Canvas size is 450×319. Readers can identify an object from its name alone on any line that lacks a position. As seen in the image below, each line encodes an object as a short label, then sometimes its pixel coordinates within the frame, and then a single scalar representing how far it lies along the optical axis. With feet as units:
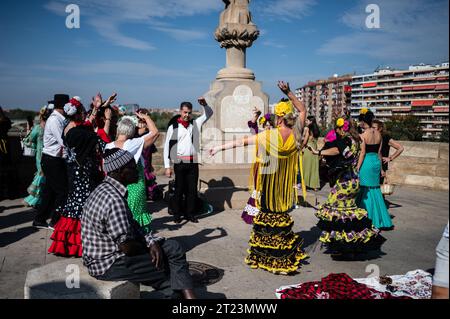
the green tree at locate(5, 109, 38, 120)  105.54
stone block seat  11.10
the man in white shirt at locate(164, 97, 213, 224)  24.41
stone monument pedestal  30.91
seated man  11.25
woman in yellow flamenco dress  16.93
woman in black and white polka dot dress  17.89
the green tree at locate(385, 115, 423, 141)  47.52
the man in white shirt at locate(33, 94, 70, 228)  20.52
